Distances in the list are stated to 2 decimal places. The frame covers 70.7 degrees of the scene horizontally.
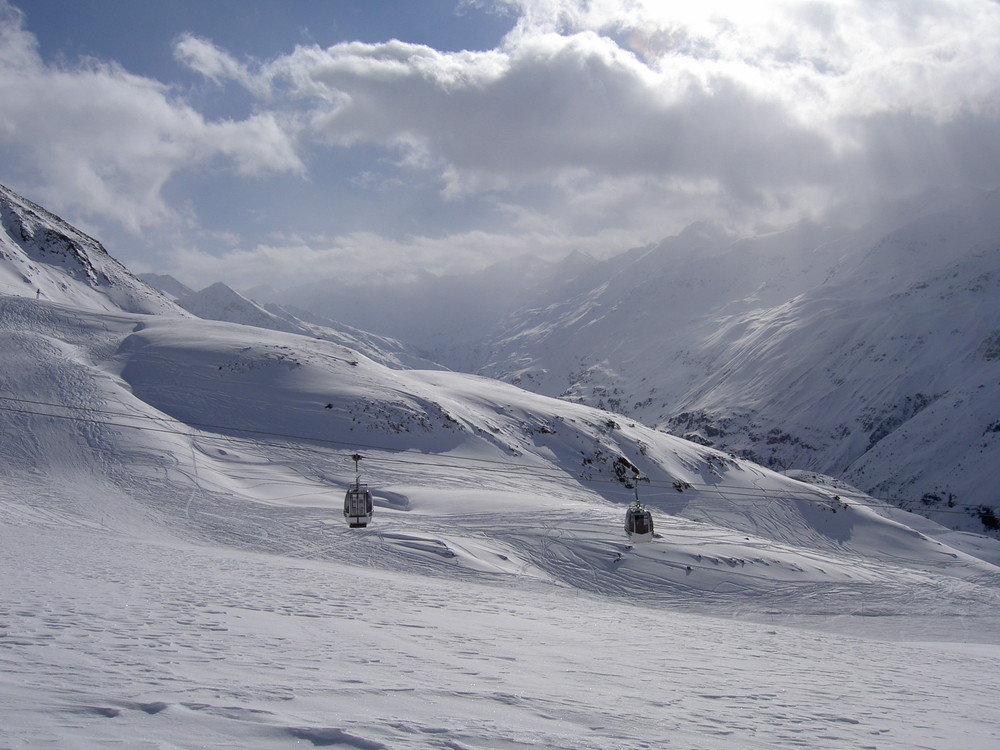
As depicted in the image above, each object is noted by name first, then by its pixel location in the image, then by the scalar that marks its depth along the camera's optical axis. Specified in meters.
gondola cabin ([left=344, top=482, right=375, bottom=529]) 29.94
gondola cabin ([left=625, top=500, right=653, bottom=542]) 31.66
